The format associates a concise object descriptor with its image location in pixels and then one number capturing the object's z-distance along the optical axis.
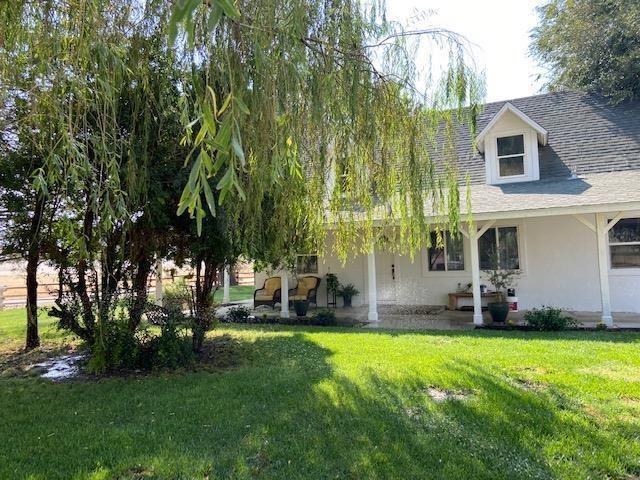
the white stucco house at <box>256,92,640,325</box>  9.81
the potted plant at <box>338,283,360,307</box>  13.44
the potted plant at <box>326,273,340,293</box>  13.49
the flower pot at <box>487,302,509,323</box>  9.79
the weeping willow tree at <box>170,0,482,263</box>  3.55
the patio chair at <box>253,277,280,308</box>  13.41
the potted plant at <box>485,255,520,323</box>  9.82
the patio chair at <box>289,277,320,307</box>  13.06
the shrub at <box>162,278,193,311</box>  7.24
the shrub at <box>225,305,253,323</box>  11.73
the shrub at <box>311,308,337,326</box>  10.80
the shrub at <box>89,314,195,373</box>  6.52
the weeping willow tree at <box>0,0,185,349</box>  3.56
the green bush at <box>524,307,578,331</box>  8.92
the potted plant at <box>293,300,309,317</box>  12.03
